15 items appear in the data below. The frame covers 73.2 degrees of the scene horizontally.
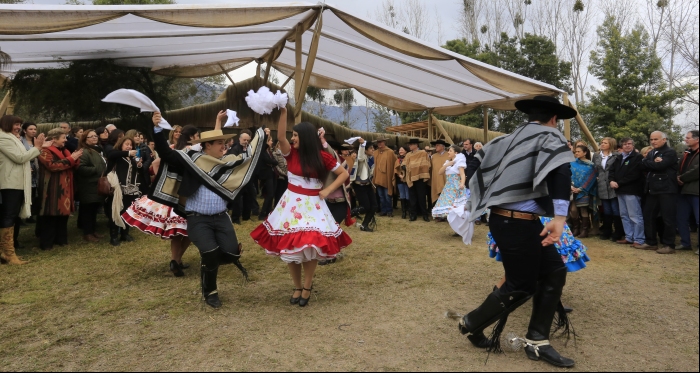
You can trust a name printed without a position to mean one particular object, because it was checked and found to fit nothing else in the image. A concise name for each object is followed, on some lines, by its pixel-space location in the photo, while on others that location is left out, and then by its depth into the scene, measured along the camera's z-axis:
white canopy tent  6.72
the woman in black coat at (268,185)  9.76
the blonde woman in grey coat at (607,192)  7.96
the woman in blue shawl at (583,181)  8.28
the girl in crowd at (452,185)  8.08
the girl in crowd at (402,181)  11.02
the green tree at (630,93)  17.86
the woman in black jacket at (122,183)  6.97
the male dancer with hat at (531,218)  2.95
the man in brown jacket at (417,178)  10.55
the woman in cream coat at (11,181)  6.02
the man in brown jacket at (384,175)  11.37
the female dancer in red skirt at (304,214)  4.25
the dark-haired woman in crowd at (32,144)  6.82
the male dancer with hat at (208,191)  4.30
